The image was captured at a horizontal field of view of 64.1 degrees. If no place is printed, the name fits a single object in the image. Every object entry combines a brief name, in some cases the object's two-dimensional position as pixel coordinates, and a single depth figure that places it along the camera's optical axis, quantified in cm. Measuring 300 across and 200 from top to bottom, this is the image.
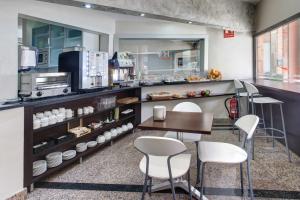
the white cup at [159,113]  258
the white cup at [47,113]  287
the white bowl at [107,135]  399
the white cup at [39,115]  277
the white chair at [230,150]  217
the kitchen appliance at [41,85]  265
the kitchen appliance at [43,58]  521
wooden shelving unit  249
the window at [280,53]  440
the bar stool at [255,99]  381
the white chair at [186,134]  275
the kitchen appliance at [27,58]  281
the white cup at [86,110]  356
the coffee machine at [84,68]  331
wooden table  220
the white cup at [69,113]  323
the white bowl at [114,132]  419
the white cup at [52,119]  288
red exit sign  613
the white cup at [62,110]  310
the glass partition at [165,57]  587
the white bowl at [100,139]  381
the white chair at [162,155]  183
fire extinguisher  591
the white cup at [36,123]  266
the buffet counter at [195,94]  540
